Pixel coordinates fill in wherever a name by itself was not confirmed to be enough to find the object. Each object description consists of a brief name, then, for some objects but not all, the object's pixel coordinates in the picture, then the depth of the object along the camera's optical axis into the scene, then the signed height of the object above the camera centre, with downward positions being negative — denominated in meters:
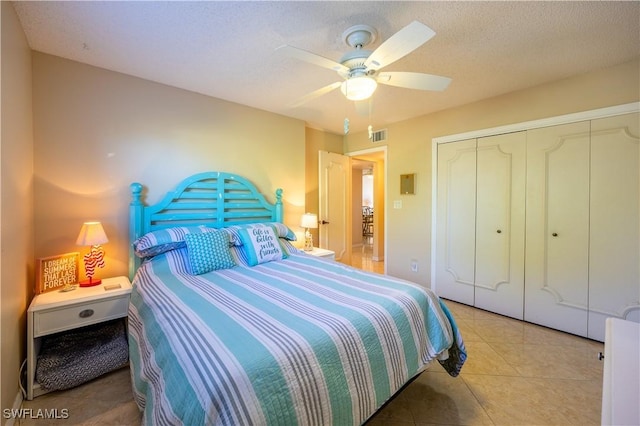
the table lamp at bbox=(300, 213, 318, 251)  3.38 -0.23
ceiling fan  1.43 +0.83
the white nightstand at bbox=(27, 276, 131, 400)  1.68 -0.71
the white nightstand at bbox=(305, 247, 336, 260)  3.22 -0.58
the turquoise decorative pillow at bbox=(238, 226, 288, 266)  2.39 -0.37
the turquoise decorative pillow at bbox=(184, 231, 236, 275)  2.08 -0.37
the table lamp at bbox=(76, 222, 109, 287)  1.98 -0.27
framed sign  1.90 -0.48
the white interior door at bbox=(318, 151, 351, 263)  4.07 +0.05
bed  0.93 -0.57
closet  2.23 -0.18
